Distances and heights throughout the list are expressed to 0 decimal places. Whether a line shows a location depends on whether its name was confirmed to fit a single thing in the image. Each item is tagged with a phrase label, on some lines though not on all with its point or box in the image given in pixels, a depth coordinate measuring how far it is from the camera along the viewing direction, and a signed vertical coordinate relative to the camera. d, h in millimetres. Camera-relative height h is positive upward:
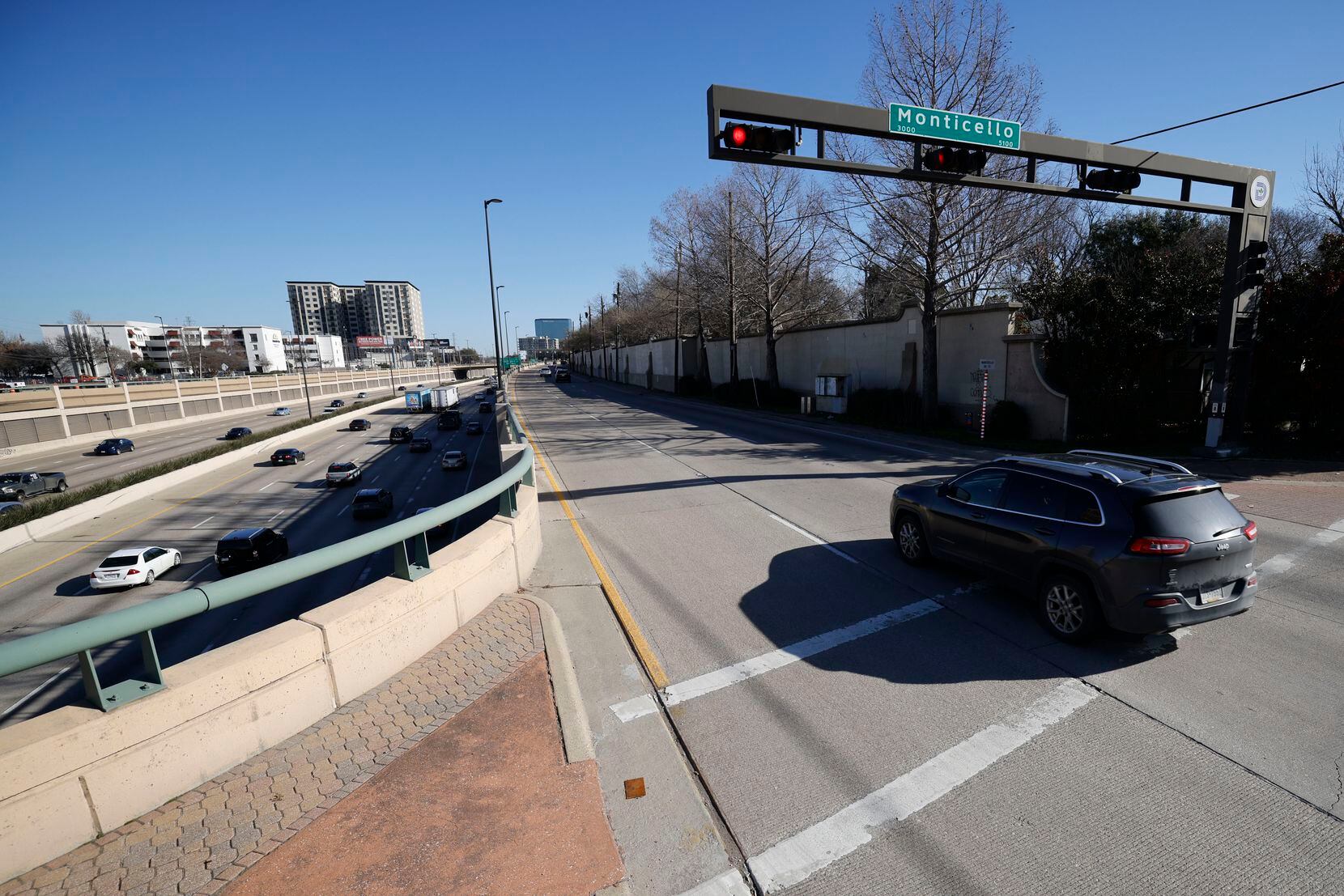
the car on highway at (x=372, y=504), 23750 -5640
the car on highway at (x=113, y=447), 43406 -5367
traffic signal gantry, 9273 +3053
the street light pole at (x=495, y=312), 30408 +2082
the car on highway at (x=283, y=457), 37906 -5772
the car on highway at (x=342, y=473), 31016 -5710
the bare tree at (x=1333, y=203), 23328 +4284
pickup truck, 28328 -5300
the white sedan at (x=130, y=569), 17172 -5634
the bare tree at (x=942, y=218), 20281 +3965
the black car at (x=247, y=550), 17438 -5358
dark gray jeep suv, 5207 -1972
